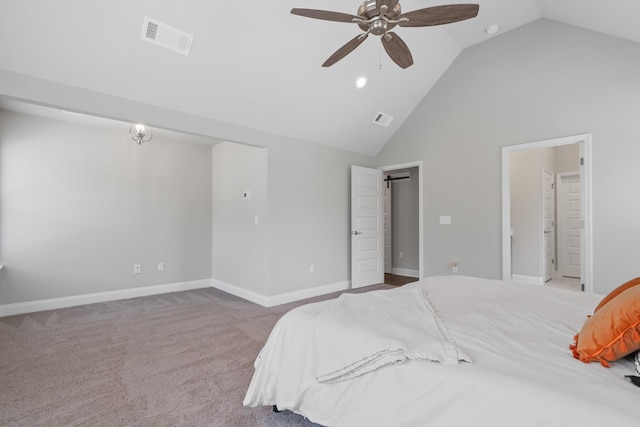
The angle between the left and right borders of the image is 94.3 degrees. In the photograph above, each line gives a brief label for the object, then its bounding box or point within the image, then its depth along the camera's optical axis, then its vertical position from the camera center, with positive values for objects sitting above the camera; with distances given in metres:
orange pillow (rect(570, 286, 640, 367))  1.08 -0.45
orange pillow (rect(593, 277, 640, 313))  1.45 -0.39
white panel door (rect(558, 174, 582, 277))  5.60 -0.22
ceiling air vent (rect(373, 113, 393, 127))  4.71 +1.53
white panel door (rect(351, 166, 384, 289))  4.99 -0.24
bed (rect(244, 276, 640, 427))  0.92 -0.58
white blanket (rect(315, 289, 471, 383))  1.20 -0.54
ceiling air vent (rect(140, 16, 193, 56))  2.52 +1.57
